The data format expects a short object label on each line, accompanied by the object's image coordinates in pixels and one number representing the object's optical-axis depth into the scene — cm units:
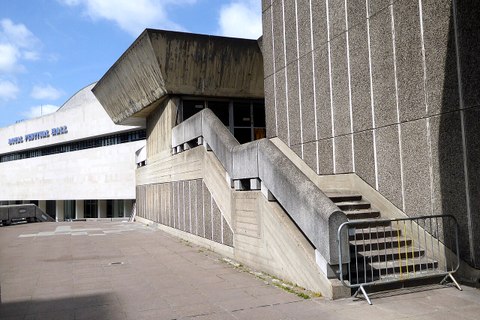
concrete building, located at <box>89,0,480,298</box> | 690
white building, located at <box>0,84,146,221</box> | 3850
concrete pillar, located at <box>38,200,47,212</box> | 5130
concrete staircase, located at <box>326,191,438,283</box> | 683
